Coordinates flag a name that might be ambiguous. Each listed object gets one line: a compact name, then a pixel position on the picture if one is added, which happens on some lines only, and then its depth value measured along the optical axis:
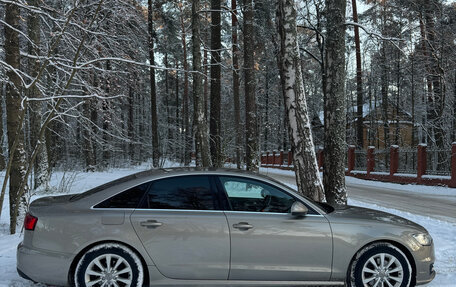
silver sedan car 3.68
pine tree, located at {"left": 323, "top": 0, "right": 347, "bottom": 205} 7.89
